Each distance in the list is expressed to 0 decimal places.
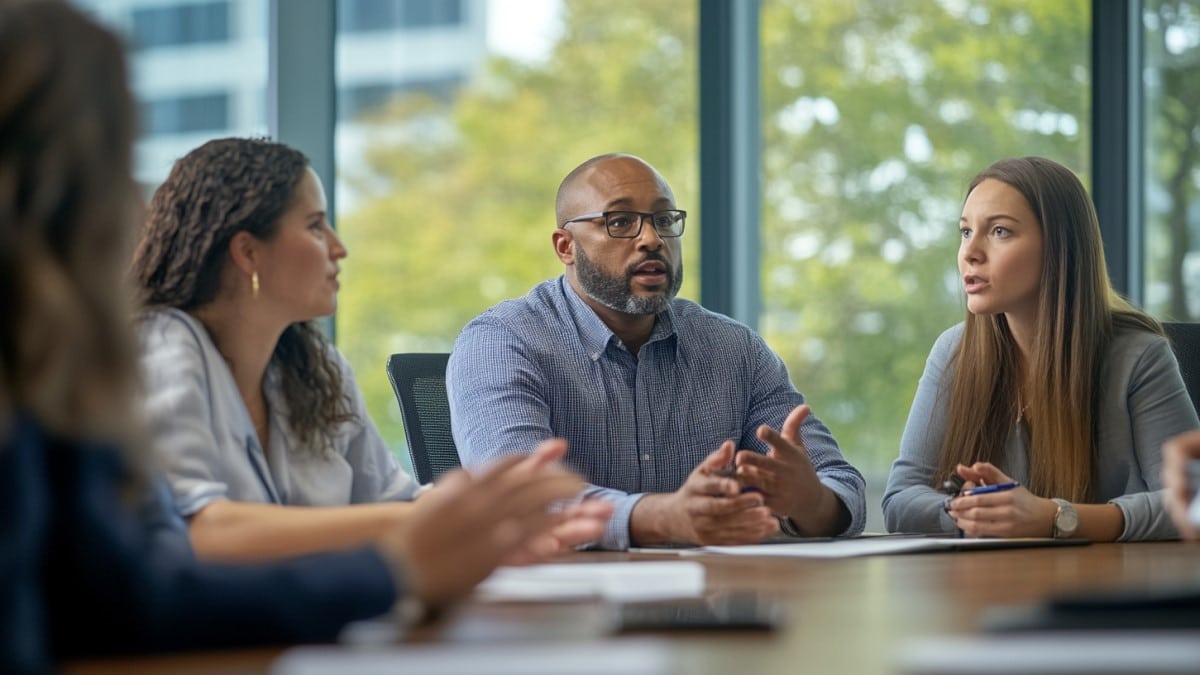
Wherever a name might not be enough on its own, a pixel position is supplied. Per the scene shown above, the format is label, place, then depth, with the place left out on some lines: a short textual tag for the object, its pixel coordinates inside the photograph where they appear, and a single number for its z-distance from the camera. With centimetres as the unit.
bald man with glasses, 265
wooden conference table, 111
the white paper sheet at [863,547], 214
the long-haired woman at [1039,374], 272
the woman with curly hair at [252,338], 199
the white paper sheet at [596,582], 154
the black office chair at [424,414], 280
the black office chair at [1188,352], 297
